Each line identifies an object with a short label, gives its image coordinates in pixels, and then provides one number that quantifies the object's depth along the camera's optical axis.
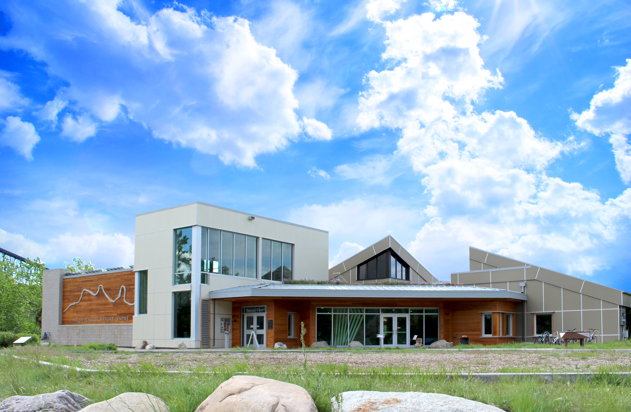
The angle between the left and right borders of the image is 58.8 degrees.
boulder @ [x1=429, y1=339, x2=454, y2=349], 28.59
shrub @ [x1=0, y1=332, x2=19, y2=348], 23.16
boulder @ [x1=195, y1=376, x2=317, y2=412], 5.55
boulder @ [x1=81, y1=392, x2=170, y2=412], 6.28
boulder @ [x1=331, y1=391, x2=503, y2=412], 6.02
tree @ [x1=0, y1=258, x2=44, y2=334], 56.00
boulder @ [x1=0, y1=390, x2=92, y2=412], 6.67
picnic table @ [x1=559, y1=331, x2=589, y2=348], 25.23
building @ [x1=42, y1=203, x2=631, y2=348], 29.98
